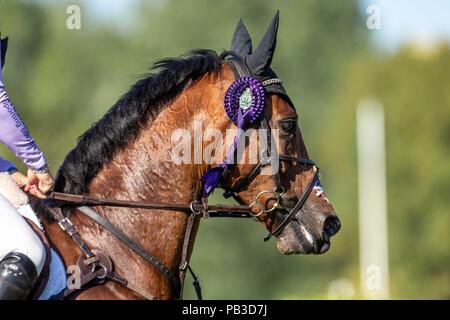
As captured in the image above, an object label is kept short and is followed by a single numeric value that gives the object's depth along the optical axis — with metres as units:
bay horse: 11.33
